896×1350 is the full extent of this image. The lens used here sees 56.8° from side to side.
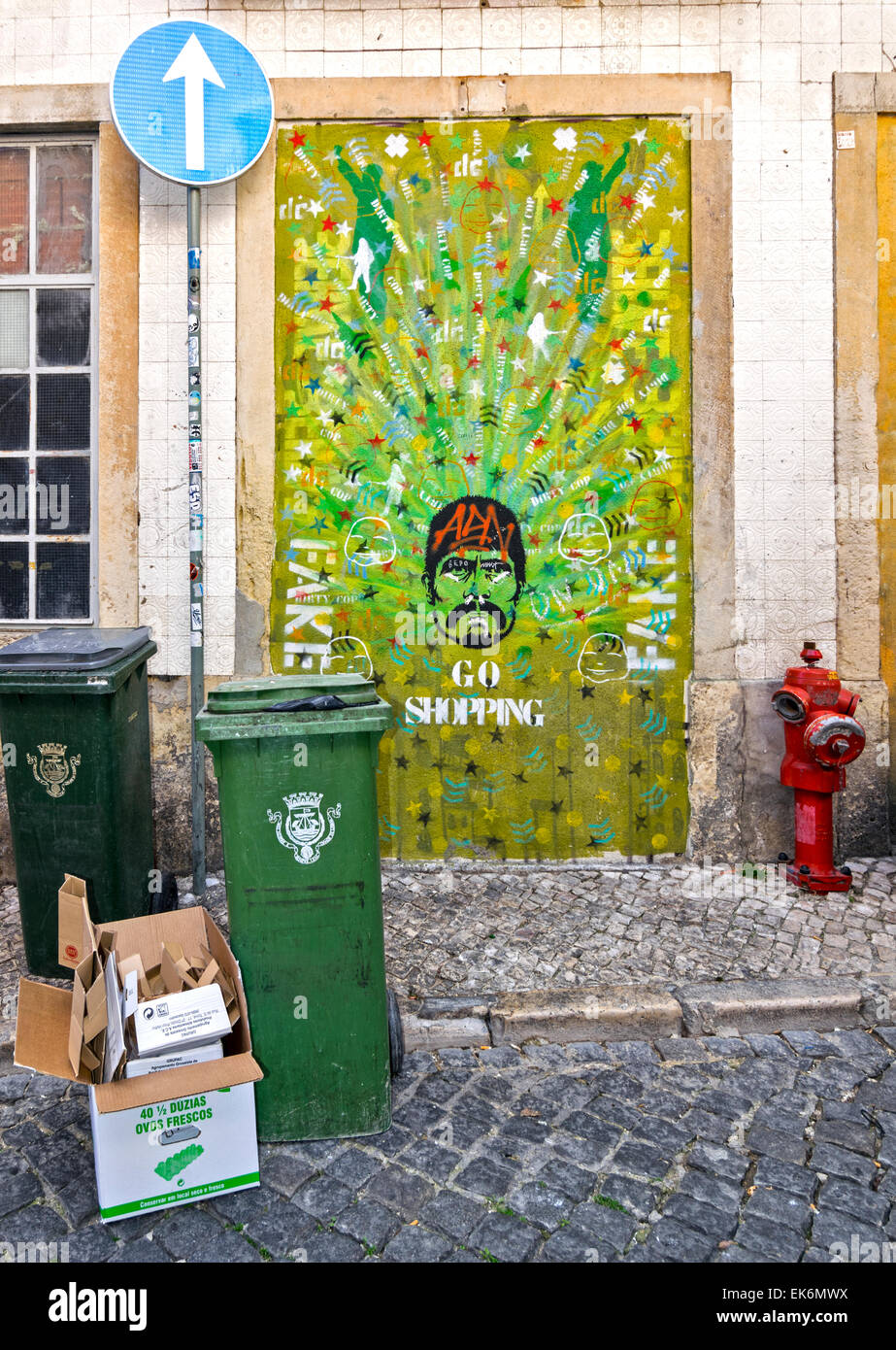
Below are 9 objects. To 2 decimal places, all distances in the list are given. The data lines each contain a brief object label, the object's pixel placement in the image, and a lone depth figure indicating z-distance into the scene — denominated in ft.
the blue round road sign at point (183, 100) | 14.74
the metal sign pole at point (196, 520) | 14.71
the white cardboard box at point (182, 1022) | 7.74
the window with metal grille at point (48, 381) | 16.56
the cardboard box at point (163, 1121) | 7.66
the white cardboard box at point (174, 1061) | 7.70
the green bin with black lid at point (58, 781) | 12.20
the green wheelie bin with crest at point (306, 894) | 8.58
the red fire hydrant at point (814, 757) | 14.79
